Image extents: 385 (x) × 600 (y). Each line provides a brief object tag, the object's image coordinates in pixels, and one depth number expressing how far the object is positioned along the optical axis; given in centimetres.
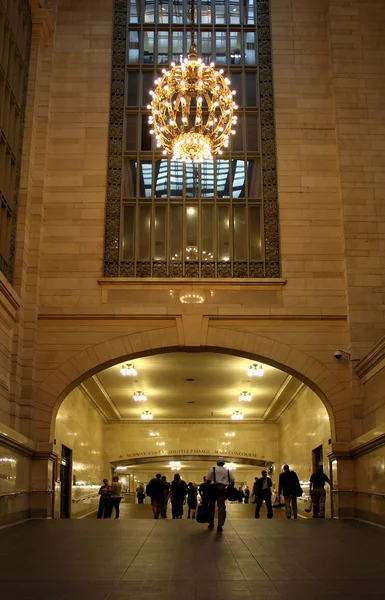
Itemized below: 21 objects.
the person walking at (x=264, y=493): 1727
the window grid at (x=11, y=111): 1617
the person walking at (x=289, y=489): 1644
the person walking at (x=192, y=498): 2206
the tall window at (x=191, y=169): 1816
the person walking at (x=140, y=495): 3063
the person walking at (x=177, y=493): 1859
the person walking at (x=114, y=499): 1866
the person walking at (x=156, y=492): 1770
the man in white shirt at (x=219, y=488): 1186
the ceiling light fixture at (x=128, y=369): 2128
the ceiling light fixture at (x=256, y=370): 2112
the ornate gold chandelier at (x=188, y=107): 1259
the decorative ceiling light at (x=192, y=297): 1756
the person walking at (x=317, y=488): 1653
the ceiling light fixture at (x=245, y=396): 2614
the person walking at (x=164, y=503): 1880
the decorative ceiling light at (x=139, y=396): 2600
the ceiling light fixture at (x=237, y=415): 3021
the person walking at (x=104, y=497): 1875
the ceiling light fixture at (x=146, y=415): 3043
